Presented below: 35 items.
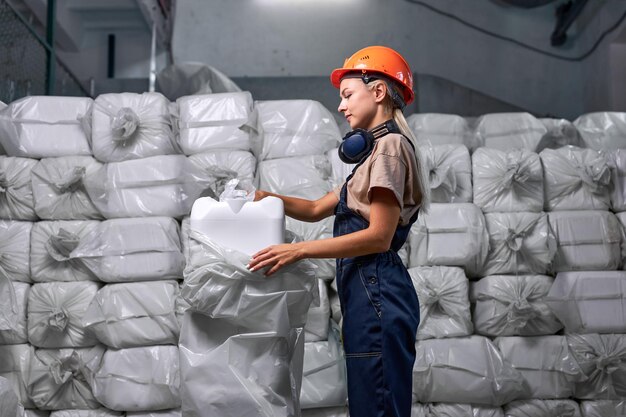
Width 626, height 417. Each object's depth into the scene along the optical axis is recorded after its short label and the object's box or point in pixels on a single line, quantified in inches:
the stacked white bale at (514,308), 116.7
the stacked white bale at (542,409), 115.6
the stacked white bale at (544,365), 116.0
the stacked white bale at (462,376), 113.6
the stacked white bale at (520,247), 120.1
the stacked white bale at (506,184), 122.7
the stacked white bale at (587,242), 121.0
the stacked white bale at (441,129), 137.2
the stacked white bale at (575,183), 122.8
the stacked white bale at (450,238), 119.0
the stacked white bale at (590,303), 117.3
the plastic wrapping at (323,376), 109.3
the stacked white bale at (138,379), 108.9
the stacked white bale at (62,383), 111.3
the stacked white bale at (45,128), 120.6
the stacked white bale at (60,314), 112.6
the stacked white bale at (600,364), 115.5
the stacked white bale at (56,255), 115.2
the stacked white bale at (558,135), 136.0
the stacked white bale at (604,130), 136.6
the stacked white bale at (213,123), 122.0
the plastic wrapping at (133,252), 113.3
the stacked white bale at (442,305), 116.2
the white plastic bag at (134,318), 110.7
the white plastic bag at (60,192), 117.0
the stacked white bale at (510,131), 136.3
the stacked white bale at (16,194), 118.1
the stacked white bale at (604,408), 116.0
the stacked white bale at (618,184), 124.0
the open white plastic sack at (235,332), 70.9
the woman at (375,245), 68.8
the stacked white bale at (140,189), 116.1
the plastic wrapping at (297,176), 119.8
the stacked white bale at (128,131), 117.6
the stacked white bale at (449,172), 122.0
